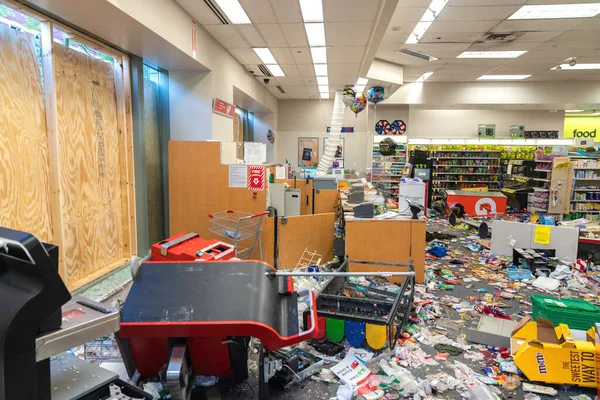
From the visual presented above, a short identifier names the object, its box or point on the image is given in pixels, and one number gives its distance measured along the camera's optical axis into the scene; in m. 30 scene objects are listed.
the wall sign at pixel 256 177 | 5.11
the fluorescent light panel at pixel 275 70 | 8.14
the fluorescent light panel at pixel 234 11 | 4.77
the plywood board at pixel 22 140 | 3.09
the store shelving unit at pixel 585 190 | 8.93
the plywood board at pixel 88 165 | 3.76
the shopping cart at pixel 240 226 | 4.77
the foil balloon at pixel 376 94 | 10.06
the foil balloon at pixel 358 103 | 9.19
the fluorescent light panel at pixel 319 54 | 6.81
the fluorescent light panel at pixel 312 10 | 4.75
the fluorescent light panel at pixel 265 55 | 6.79
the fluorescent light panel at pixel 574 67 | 9.33
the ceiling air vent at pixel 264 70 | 8.05
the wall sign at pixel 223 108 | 6.03
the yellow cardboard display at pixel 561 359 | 2.54
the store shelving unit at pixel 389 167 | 12.48
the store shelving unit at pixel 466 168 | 12.95
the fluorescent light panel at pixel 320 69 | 8.07
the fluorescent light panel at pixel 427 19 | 5.56
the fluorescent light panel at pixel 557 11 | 5.60
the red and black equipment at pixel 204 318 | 1.86
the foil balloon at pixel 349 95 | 9.10
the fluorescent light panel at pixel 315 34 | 5.58
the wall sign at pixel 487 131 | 13.58
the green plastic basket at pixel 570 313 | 2.98
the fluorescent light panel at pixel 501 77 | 10.74
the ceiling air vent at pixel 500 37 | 6.85
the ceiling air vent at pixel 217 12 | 4.70
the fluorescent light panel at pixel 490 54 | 8.16
